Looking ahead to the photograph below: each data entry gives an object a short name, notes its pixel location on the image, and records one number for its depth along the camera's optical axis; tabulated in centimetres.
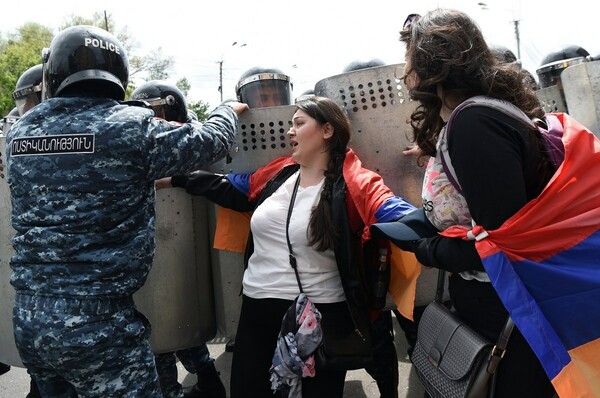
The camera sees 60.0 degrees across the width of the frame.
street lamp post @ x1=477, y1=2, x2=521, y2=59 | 3526
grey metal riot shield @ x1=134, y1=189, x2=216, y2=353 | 319
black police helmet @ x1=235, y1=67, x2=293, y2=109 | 391
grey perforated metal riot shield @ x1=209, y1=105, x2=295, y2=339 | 329
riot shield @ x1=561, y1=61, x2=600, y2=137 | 318
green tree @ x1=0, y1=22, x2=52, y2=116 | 2603
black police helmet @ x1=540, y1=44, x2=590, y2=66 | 509
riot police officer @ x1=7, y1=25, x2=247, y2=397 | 215
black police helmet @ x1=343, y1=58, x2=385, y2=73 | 432
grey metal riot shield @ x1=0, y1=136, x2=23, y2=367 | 335
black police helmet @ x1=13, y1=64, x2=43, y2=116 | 372
